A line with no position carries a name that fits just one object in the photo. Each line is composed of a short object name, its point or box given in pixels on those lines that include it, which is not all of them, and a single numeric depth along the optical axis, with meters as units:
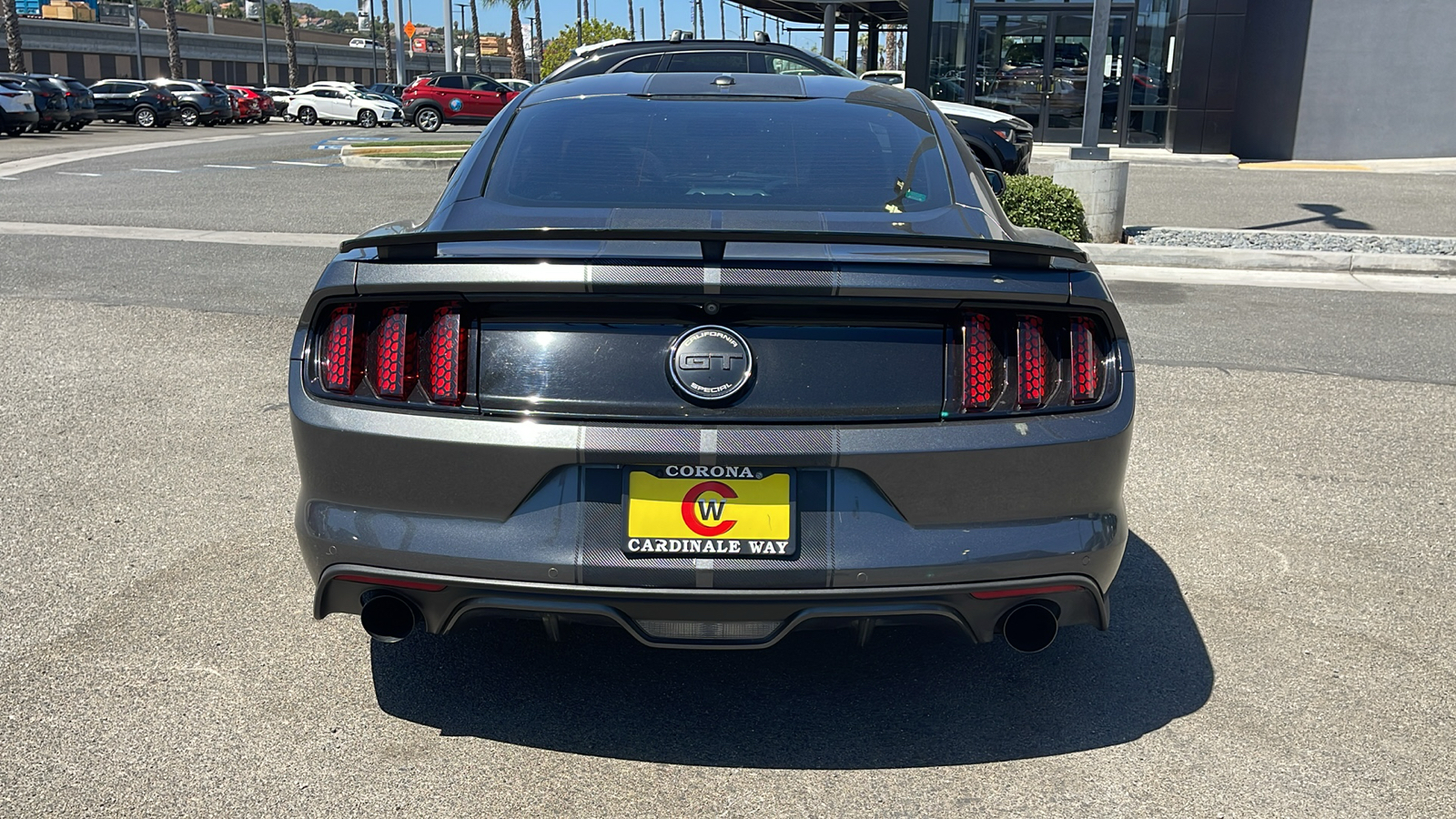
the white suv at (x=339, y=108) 44.88
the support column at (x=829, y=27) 39.66
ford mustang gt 2.85
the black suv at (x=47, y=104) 33.72
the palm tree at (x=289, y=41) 66.00
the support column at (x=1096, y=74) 17.95
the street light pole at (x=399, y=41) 46.69
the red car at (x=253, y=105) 49.28
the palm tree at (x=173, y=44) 66.00
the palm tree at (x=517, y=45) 65.62
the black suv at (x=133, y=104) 43.34
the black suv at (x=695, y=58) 12.52
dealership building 25.84
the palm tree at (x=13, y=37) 49.53
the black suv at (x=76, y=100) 35.72
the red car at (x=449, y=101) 38.16
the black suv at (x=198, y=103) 45.31
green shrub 11.46
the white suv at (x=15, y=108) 32.06
